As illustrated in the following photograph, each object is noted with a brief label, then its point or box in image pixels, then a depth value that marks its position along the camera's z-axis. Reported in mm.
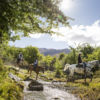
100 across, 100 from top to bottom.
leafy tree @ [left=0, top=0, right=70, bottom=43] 6785
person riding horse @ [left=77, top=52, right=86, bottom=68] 20492
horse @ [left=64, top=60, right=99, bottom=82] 20656
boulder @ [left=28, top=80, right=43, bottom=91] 12771
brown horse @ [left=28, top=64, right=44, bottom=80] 24947
